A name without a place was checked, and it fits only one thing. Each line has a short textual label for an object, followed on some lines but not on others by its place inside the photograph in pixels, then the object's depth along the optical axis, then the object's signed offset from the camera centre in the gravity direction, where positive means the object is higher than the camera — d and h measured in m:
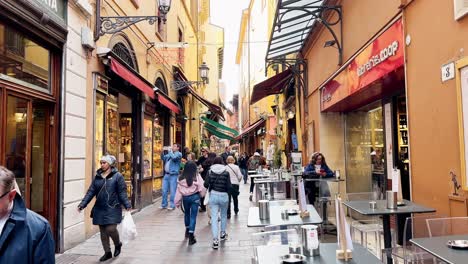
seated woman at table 9.29 -0.33
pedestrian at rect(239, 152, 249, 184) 24.33 -0.43
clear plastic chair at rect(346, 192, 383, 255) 6.13 -1.04
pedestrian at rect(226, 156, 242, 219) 10.34 -0.40
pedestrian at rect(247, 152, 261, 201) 17.72 -0.19
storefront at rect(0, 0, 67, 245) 6.07 +0.98
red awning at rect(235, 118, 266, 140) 30.65 +2.52
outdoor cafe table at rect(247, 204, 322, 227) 4.80 -0.72
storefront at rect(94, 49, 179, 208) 9.41 +0.95
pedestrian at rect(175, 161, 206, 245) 8.23 -0.59
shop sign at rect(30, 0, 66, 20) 6.69 +2.50
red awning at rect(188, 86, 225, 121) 21.25 +2.92
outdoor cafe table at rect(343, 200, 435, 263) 4.84 -0.62
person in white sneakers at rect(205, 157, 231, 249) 7.98 -0.54
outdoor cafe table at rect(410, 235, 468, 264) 2.79 -0.66
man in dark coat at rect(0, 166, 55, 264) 2.30 -0.38
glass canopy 8.88 +3.26
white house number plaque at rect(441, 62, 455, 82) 4.58 +0.91
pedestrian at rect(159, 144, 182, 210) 12.34 -0.30
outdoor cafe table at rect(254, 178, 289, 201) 10.22 -0.64
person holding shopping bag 6.88 -0.65
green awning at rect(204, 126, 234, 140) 34.38 +2.13
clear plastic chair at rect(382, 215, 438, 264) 4.23 -0.86
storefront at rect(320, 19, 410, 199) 6.64 +1.11
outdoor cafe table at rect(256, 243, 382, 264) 3.15 -0.75
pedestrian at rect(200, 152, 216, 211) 10.83 -0.19
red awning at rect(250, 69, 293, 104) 15.97 +2.82
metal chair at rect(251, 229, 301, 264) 3.32 -0.73
